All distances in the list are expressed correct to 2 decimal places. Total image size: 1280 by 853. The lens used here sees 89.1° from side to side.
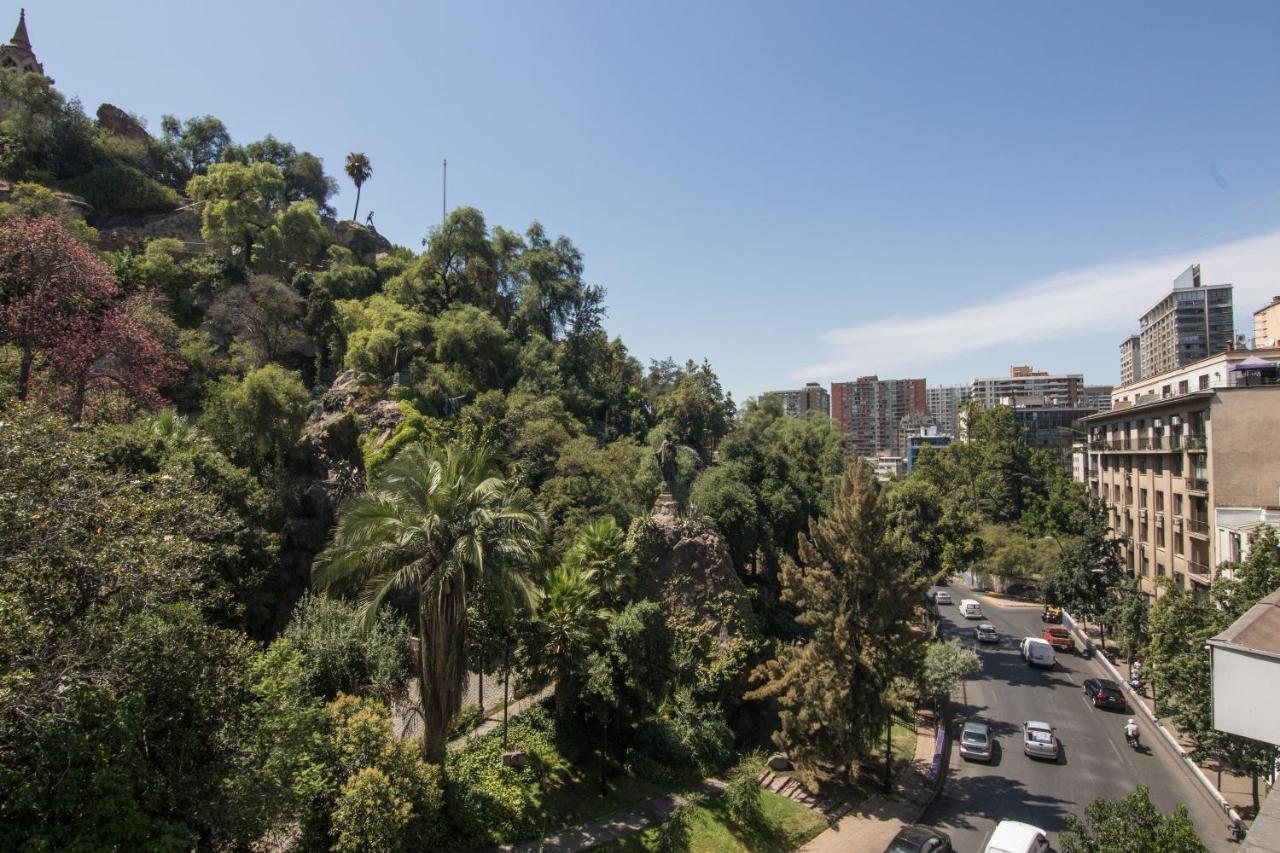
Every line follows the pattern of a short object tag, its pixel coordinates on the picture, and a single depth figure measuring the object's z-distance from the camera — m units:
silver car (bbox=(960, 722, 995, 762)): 24.03
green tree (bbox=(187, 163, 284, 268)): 41.28
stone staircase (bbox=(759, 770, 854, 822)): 19.53
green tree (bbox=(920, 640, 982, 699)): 26.08
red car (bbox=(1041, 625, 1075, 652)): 38.25
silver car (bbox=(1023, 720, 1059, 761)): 24.09
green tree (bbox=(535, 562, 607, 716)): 17.94
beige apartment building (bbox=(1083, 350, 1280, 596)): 29.80
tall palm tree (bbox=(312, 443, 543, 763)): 12.98
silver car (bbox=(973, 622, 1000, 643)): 39.69
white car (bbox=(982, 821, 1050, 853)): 15.59
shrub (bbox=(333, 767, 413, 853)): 11.71
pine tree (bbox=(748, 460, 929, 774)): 19.77
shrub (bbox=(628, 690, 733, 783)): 19.19
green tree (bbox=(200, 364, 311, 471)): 25.41
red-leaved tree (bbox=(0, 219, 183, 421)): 18.64
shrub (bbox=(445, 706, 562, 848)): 14.50
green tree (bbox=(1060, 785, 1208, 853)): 8.72
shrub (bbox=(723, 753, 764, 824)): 17.58
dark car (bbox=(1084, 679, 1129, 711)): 29.06
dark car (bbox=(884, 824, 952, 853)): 16.14
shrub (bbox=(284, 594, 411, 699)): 16.19
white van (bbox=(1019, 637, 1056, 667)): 34.78
